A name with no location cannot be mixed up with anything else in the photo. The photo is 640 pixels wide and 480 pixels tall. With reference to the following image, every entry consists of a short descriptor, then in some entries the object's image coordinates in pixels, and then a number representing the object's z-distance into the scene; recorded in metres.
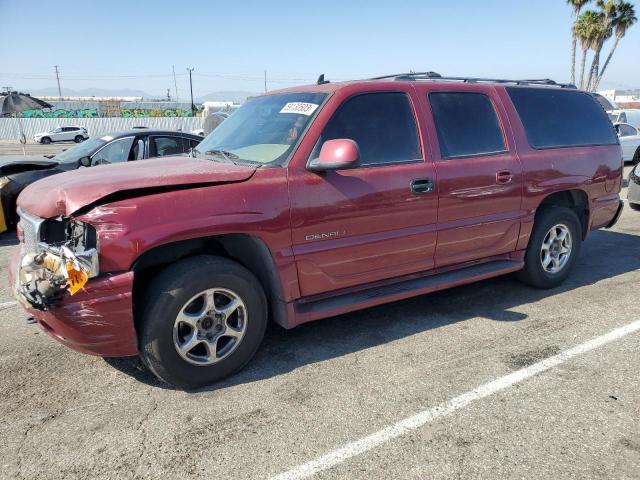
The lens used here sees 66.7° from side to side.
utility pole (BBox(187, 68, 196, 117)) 60.07
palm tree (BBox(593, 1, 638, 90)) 34.62
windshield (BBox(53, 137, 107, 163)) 7.43
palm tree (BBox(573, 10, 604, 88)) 34.75
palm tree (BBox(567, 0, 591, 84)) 34.59
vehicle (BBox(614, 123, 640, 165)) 14.79
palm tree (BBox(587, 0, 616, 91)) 34.31
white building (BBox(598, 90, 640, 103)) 69.24
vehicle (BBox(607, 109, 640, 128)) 18.05
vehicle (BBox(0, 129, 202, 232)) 6.98
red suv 2.79
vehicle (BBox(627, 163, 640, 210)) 8.19
